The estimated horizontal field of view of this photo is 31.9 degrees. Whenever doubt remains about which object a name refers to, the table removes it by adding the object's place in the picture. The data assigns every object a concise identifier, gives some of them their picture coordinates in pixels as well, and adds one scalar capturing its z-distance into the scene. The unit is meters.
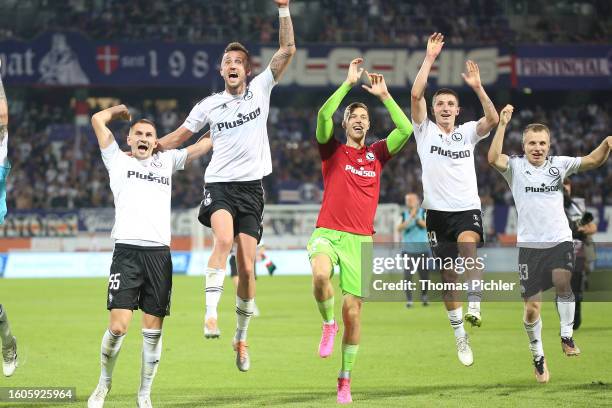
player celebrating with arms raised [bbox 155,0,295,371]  11.49
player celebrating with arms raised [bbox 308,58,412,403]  11.00
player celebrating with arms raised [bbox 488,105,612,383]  12.42
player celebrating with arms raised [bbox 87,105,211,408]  10.25
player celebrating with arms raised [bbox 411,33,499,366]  12.63
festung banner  40.62
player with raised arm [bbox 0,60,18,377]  11.24
